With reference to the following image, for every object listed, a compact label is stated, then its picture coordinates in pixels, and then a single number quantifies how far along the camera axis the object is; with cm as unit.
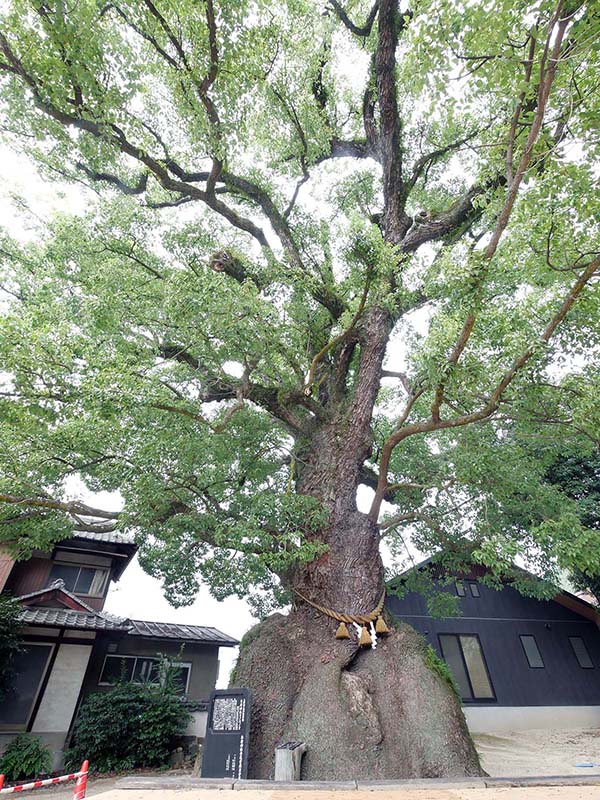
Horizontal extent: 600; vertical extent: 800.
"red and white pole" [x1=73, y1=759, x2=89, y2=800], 362
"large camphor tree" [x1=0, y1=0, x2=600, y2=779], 374
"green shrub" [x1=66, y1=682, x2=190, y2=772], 736
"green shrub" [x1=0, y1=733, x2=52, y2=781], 675
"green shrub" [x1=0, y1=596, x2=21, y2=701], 740
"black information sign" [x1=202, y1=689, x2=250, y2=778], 386
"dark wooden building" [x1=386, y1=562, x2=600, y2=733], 996
